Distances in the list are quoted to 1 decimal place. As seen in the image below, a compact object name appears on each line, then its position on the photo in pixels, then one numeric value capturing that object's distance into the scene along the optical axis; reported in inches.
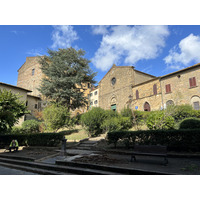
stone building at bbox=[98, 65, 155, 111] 1096.8
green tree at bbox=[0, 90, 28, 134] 446.0
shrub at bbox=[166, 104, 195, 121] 539.3
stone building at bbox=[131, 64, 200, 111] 720.3
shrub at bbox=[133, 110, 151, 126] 621.2
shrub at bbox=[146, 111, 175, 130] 383.6
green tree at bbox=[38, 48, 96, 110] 829.2
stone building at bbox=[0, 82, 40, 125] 836.9
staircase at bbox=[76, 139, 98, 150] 386.6
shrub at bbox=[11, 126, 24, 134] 637.7
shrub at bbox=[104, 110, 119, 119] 565.3
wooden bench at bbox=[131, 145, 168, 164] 205.2
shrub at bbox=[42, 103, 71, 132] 573.9
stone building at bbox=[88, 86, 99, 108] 1603.8
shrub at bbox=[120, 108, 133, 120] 639.1
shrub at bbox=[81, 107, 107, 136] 526.9
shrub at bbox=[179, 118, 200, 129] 319.3
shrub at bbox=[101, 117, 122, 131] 483.2
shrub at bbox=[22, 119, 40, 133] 673.1
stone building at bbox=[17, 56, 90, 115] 1229.7
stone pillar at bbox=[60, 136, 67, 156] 290.5
